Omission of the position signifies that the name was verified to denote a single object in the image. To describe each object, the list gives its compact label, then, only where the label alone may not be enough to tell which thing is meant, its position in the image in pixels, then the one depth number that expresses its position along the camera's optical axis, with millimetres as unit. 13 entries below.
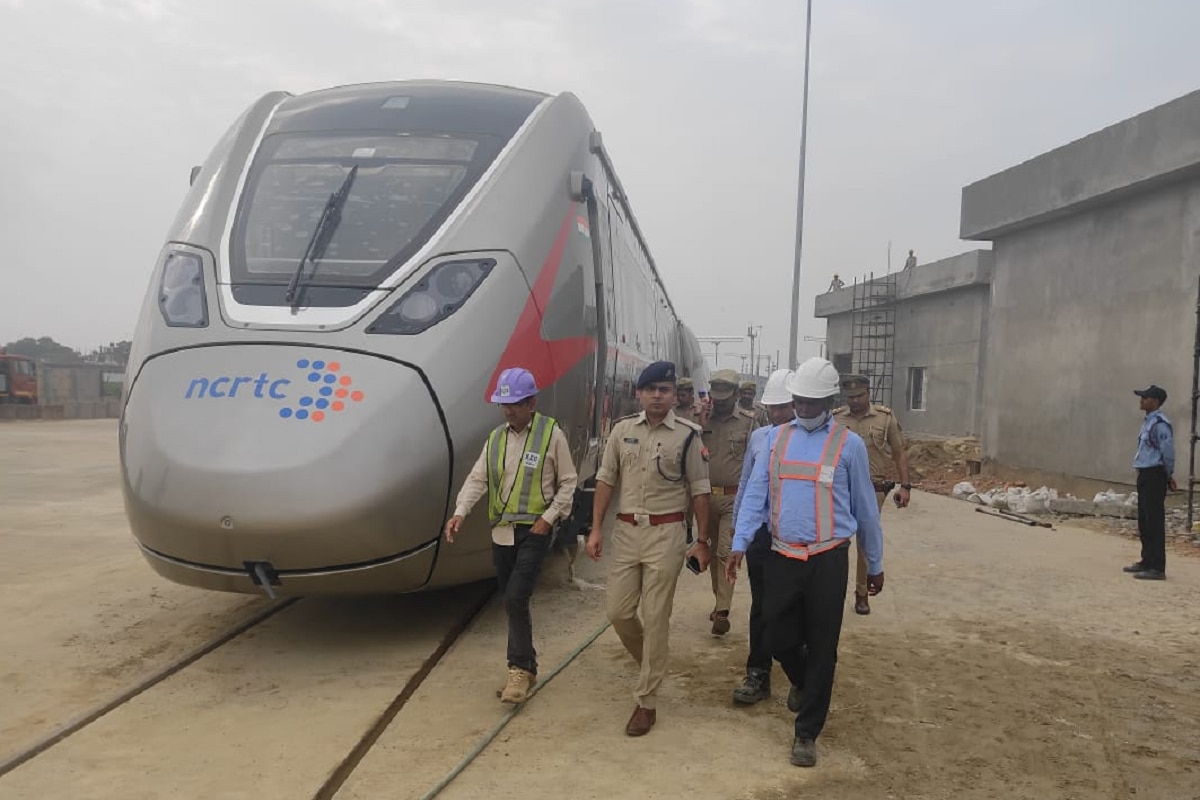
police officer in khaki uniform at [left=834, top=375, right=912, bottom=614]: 6387
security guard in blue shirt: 7977
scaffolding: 22938
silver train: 4465
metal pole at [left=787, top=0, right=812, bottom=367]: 17734
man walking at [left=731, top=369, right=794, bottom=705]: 4293
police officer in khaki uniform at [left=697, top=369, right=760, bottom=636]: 5898
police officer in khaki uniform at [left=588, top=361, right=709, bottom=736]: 4262
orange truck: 38781
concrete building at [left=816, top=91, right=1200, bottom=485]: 11969
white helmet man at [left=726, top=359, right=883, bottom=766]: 3906
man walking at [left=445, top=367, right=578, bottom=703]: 4453
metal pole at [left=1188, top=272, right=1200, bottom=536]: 10391
